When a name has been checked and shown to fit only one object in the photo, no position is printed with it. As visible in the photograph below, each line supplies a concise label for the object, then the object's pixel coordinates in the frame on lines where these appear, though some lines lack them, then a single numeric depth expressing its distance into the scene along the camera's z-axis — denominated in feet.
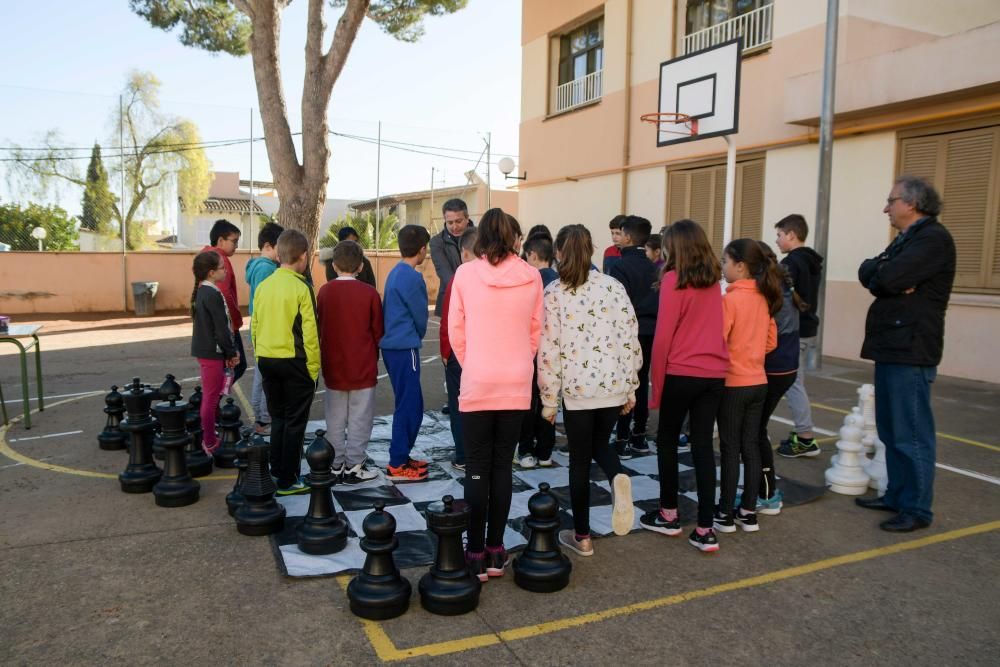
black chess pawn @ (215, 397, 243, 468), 16.49
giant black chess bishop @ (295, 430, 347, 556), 11.89
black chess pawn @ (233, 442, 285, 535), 12.72
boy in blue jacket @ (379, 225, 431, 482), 15.61
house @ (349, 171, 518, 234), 105.09
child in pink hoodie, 10.54
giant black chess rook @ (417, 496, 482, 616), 10.07
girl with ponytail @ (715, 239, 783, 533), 12.71
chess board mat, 11.85
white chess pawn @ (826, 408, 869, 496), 15.53
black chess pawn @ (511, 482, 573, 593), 10.74
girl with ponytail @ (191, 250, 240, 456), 16.62
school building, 29.12
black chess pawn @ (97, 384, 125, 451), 18.23
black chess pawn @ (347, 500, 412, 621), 9.91
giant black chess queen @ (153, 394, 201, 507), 14.19
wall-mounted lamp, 58.80
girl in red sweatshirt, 11.88
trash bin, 55.91
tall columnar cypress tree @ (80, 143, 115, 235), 61.36
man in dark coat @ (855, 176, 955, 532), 12.95
